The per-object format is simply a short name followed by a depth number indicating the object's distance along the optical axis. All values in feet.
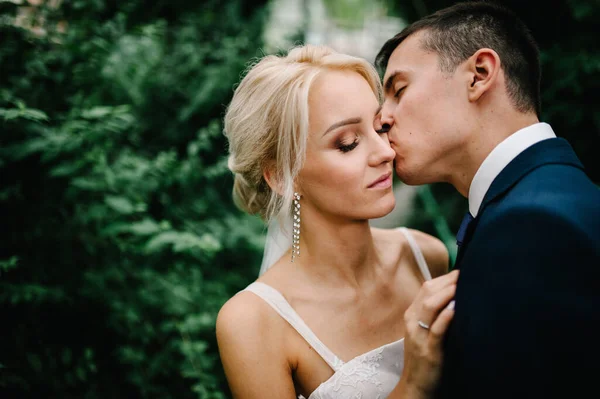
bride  2.74
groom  2.03
